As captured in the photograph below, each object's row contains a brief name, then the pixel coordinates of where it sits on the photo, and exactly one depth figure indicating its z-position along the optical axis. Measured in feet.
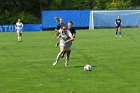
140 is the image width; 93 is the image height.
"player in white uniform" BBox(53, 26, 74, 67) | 65.00
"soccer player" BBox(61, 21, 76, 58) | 67.38
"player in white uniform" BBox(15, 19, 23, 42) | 132.11
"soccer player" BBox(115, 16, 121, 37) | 148.36
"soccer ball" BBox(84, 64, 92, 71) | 60.38
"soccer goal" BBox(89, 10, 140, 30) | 227.05
